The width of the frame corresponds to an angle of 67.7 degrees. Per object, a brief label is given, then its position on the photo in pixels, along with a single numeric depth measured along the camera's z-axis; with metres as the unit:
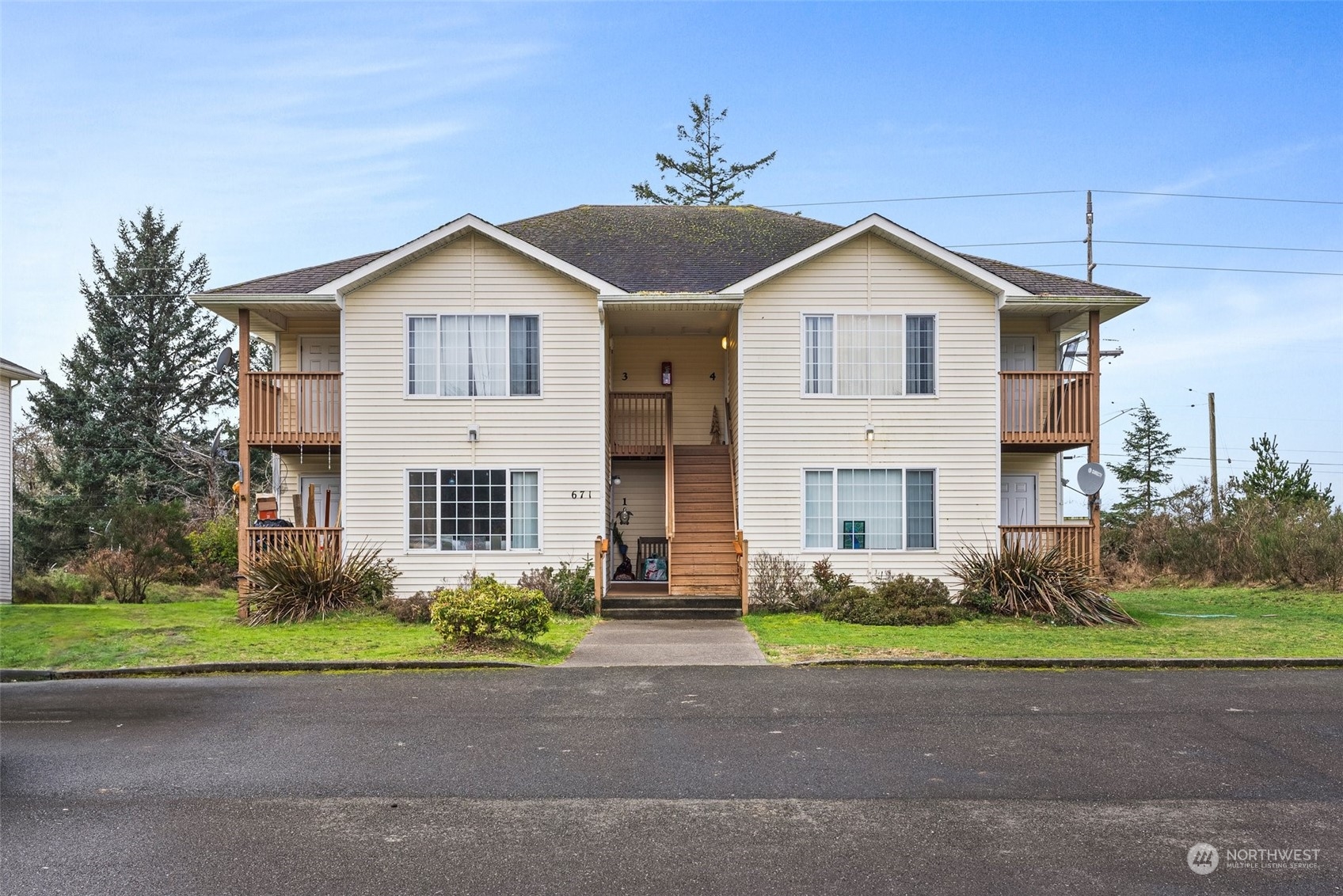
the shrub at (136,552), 20.22
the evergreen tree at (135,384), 37.25
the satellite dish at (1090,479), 17.50
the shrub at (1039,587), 16.09
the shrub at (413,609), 16.23
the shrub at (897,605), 15.95
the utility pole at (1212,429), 37.53
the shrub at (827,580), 17.41
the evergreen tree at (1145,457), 54.12
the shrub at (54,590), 21.11
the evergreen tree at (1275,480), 29.00
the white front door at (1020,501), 20.05
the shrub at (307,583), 16.27
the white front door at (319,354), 19.89
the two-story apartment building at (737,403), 17.81
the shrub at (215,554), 23.38
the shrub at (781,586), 17.50
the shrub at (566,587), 17.12
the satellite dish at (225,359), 17.45
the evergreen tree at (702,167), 44.56
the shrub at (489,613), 12.40
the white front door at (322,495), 20.22
